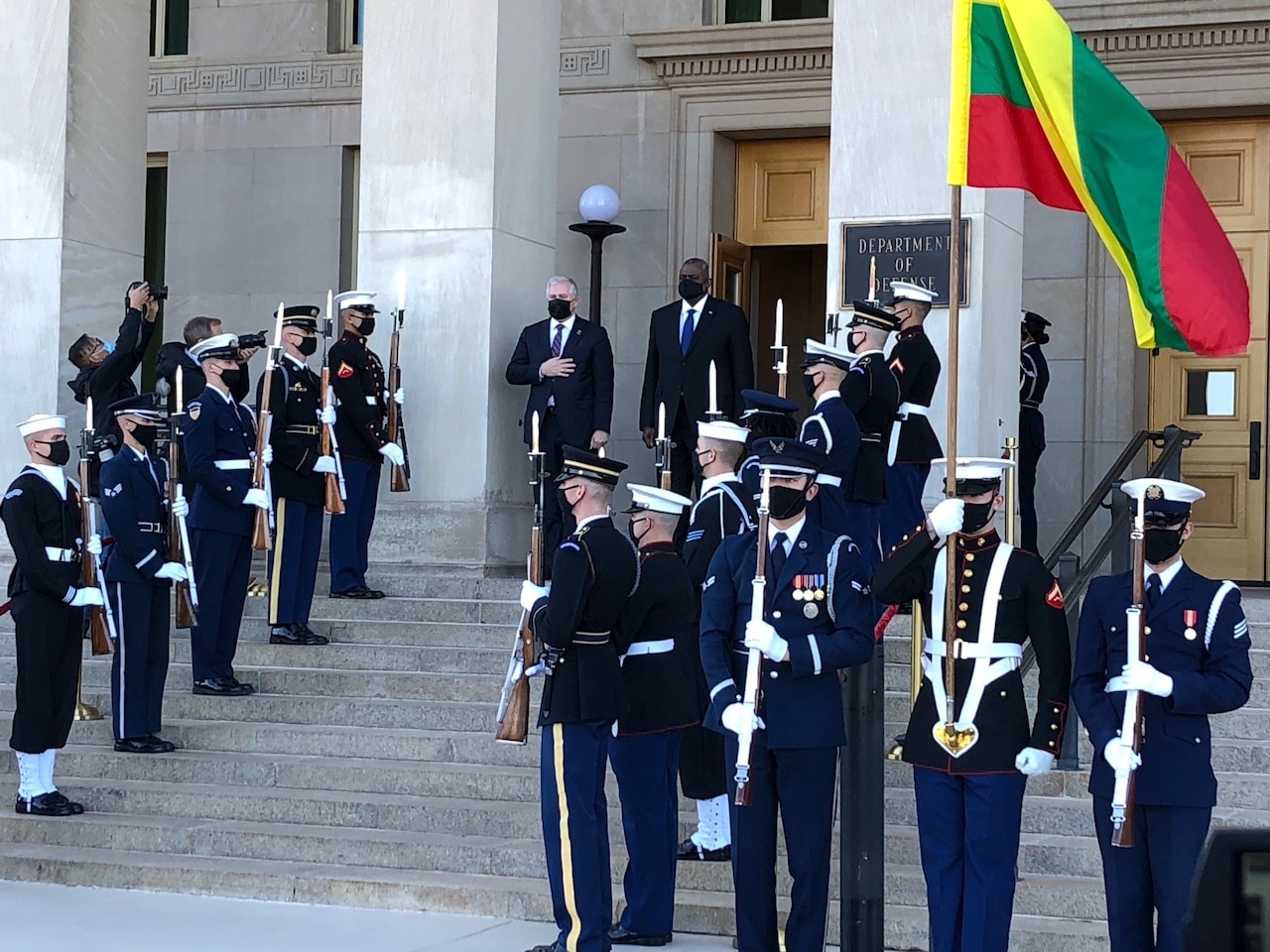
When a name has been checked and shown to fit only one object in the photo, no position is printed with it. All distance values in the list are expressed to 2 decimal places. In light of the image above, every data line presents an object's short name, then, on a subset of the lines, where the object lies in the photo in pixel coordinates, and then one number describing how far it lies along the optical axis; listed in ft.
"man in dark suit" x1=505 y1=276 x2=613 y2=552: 40.16
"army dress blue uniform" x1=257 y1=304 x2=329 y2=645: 36.40
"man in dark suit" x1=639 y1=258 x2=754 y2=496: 40.63
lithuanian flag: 22.84
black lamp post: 50.49
